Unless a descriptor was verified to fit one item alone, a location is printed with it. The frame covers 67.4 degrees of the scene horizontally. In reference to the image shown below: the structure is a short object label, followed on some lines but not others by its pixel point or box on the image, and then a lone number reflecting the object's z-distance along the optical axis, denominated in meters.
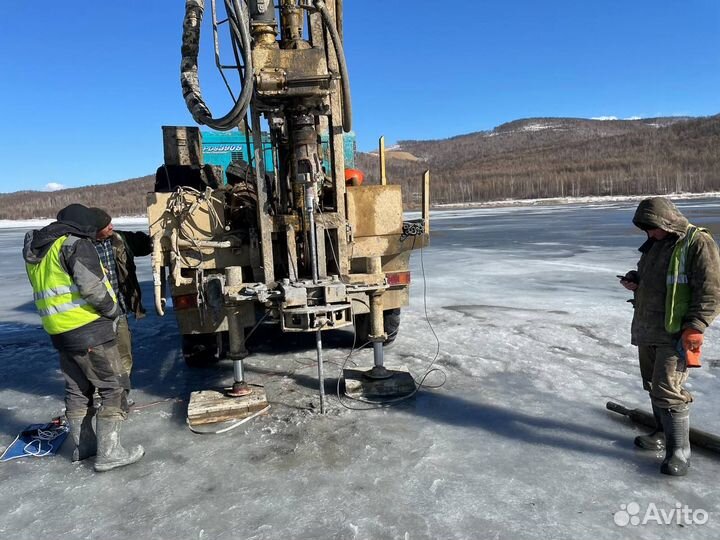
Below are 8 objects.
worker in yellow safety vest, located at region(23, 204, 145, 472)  3.33
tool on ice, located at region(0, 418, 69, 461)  3.73
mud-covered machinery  3.83
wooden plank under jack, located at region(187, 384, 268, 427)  4.06
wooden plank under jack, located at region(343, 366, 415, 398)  4.44
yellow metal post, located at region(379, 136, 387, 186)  4.94
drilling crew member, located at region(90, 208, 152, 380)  4.31
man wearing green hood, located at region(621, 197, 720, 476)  2.98
